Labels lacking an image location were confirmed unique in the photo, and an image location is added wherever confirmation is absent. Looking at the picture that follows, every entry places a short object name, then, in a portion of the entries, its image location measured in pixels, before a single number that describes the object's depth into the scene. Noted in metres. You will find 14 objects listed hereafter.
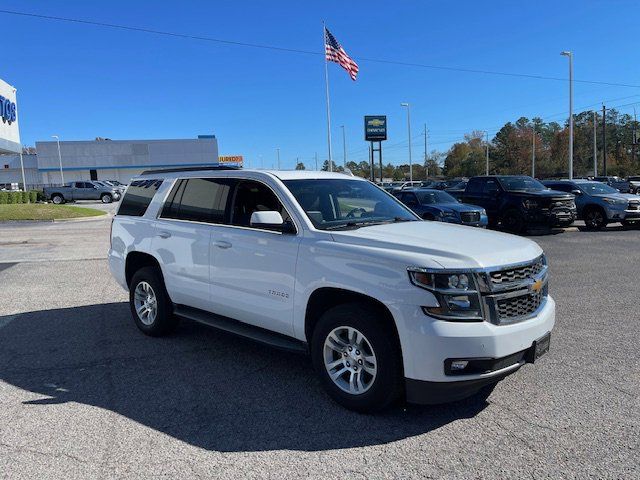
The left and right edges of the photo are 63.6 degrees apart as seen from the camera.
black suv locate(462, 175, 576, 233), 16.33
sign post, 67.03
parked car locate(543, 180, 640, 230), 17.09
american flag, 30.02
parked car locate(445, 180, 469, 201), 19.66
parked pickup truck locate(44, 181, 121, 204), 41.56
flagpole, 30.49
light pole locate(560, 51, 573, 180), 33.50
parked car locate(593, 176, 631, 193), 40.06
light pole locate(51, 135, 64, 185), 73.49
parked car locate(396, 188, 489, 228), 15.02
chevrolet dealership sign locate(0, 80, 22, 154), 31.58
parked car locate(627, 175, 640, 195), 39.66
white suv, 3.43
